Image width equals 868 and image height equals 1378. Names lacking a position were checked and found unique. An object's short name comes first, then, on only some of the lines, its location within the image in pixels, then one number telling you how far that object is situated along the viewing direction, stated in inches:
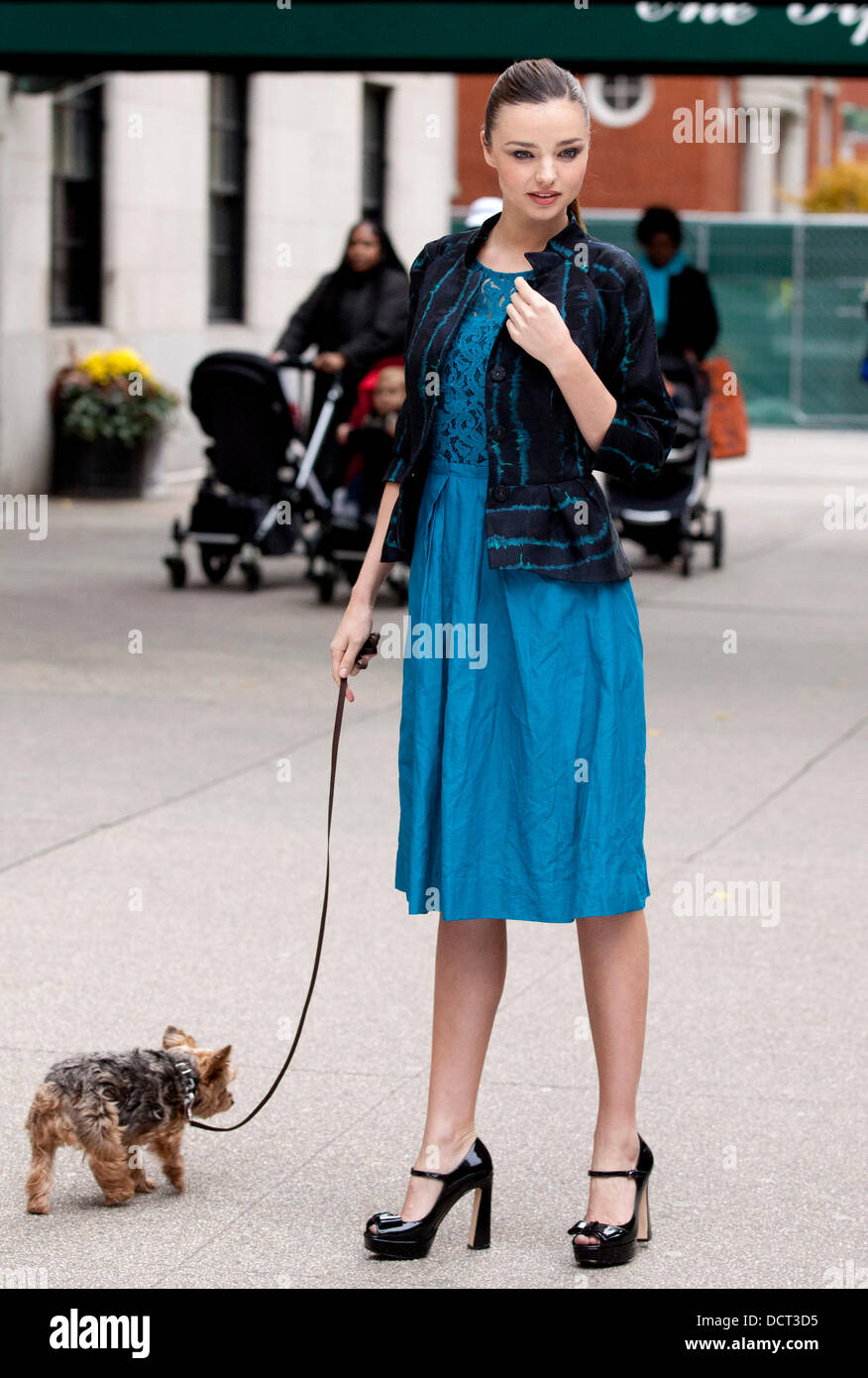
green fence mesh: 1085.8
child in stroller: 433.7
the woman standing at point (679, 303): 505.7
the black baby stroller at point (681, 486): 506.0
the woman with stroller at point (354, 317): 460.4
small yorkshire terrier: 149.0
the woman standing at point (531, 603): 137.1
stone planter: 668.7
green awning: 422.6
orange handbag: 524.7
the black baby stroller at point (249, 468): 454.6
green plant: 650.8
